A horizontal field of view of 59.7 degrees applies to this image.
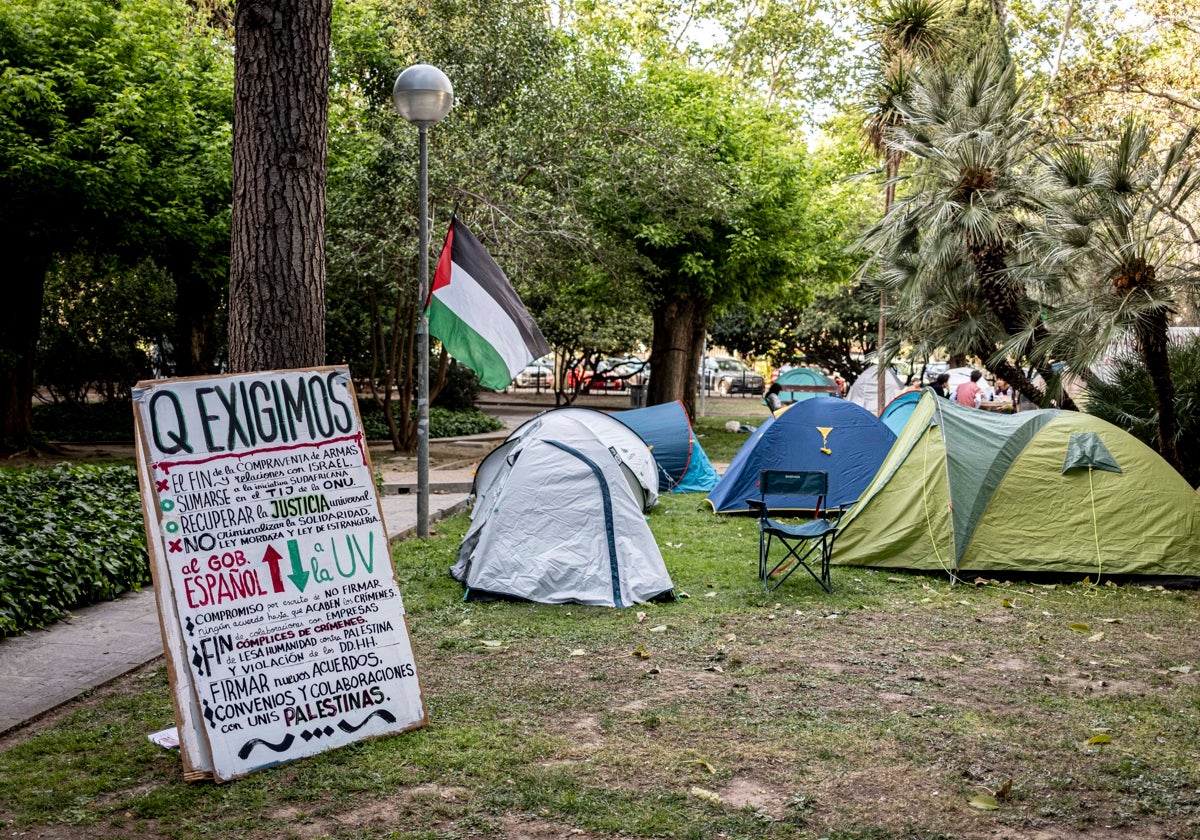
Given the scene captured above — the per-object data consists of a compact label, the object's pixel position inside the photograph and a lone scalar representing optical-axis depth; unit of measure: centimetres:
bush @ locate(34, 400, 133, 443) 2020
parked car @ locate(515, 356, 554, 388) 3962
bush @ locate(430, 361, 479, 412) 2617
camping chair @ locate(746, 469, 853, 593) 846
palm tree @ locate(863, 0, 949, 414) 1886
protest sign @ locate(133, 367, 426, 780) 463
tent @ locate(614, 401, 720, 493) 1498
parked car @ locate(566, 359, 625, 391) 3067
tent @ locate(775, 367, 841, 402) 3164
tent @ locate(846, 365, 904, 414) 2559
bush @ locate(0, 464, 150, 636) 694
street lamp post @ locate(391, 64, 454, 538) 959
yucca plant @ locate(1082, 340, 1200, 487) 1088
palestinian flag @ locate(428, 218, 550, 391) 898
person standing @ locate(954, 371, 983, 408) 1956
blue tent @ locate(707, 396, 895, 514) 1222
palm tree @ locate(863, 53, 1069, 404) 1105
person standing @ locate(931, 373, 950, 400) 1848
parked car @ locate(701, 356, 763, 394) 4434
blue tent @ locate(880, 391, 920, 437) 1541
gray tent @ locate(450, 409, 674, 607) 798
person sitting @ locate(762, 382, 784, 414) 2009
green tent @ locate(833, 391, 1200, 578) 907
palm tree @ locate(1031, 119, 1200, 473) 914
